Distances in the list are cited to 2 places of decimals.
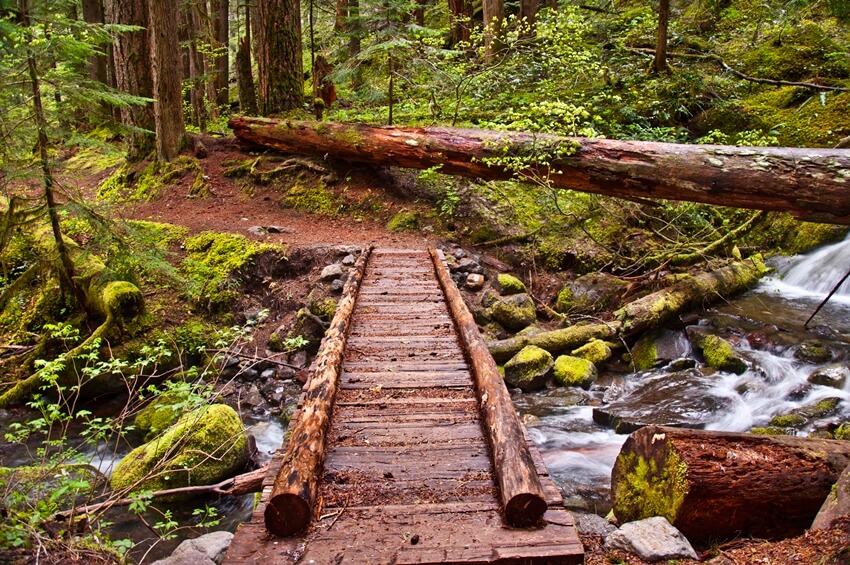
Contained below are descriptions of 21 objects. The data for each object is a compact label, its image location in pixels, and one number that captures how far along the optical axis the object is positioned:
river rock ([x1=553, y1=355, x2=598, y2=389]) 7.53
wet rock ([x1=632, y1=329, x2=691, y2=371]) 7.86
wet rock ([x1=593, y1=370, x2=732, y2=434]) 6.48
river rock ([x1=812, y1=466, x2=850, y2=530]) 3.13
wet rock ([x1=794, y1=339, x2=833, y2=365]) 7.12
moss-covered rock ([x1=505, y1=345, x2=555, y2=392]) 7.46
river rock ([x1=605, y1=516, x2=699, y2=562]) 3.21
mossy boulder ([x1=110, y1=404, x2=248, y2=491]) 5.47
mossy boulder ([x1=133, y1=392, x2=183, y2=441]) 6.56
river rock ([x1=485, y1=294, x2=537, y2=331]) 8.50
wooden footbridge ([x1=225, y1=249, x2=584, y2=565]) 2.78
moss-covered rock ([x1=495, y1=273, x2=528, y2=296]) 9.00
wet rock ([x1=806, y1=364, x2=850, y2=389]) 6.60
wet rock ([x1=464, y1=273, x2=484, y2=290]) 8.99
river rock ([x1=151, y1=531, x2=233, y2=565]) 4.09
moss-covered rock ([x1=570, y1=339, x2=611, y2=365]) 7.84
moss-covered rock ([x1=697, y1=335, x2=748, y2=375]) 7.30
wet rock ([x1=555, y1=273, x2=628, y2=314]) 8.94
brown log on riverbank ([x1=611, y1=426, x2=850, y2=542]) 3.47
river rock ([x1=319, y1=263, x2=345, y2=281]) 8.73
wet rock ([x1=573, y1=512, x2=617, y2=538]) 3.79
